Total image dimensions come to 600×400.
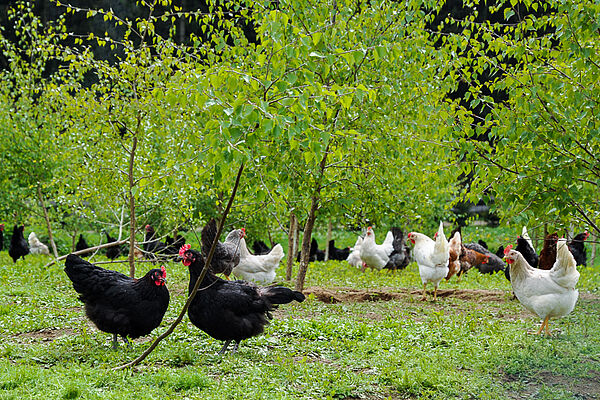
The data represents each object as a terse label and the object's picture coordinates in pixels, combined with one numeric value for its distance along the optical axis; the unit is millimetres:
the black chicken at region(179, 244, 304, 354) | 6355
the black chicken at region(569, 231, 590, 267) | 17109
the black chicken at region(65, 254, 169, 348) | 6285
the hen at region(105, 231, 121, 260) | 18953
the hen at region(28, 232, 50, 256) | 19953
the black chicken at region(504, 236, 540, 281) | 10852
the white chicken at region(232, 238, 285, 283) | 11469
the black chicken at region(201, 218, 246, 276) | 10406
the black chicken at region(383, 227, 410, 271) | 16900
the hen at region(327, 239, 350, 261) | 21469
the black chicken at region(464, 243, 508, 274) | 16219
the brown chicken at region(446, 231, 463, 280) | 12680
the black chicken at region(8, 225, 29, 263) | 16438
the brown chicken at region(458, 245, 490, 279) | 14657
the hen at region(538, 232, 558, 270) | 9305
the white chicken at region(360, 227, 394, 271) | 15844
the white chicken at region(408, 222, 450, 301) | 10891
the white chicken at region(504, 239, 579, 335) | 7512
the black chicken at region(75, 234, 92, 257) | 19672
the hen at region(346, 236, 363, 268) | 17672
